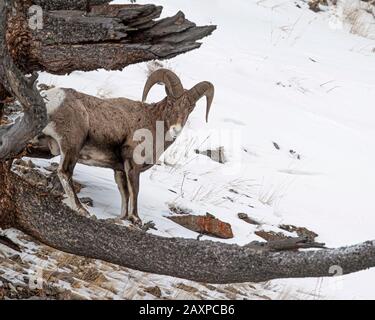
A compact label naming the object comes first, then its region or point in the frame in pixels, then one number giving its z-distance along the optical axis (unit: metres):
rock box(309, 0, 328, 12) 34.78
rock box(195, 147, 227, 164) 21.09
